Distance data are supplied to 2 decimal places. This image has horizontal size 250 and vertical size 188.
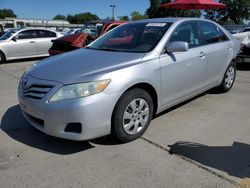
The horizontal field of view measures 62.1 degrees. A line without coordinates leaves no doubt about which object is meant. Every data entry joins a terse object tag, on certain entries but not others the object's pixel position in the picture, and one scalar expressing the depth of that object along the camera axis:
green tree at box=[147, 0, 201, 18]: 52.36
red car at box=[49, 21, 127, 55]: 6.44
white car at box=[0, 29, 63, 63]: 8.27
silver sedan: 2.31
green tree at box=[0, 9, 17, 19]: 74.58
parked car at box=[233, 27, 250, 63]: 6.10
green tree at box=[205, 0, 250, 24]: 40.24
